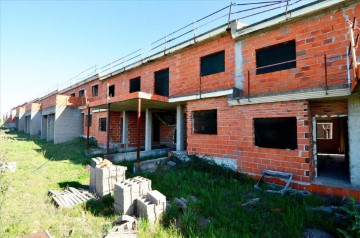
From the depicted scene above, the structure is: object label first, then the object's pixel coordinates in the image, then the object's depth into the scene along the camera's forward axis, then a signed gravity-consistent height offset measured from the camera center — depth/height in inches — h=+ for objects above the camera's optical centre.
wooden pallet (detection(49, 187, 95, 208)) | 216.7 -83.9
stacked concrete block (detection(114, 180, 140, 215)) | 190.5 -70.7
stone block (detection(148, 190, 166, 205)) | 182.7 -68.1
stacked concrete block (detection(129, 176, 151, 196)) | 208.6 -64.0
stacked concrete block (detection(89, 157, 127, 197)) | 240.4 -65.2
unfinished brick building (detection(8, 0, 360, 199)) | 237.6 +48.1
